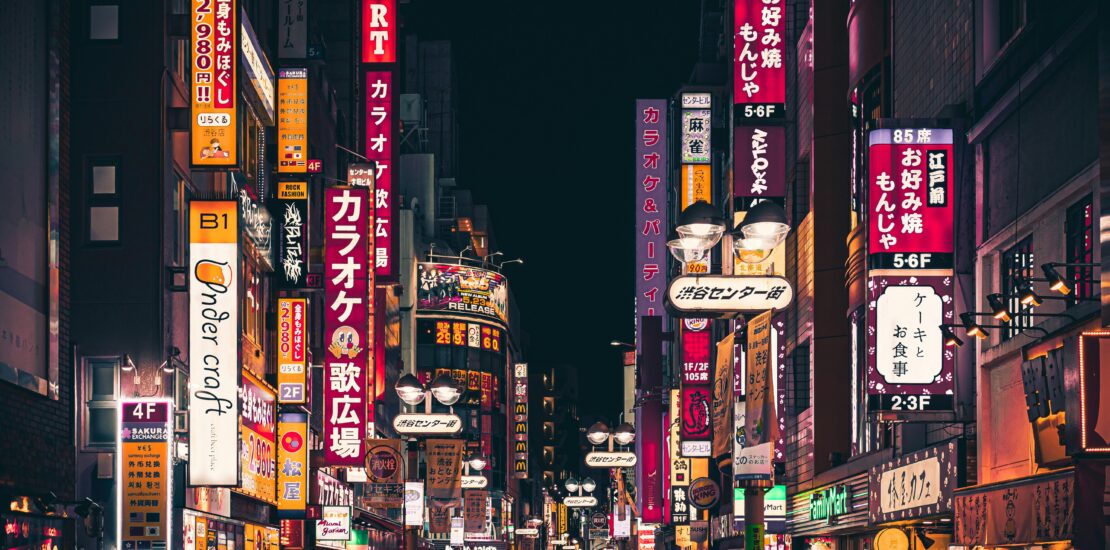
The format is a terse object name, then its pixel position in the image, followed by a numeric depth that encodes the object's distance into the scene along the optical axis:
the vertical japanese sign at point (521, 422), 153.25
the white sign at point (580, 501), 97.81
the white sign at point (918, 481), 23.41
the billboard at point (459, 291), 131.62
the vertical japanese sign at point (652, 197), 72.81
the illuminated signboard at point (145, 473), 25.45
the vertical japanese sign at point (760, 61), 38.44
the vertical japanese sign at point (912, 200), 22.55
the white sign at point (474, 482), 68.06
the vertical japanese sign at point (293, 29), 41.47
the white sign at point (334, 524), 41.50
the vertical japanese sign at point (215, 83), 27.25
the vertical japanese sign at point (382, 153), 48.00
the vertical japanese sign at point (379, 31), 49.38
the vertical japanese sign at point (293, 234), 39.12
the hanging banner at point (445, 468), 49.50
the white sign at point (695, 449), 52.06
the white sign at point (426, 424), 30.81
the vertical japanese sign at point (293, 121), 39.00
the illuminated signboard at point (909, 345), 22.58
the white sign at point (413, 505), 29.50
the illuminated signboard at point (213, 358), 27.28
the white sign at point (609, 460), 55.78
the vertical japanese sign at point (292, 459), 38.75
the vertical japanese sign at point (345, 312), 40.28
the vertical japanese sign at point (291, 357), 38.59
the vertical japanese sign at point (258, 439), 33.84
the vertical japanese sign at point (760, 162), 38.74
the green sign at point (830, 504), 31.83
